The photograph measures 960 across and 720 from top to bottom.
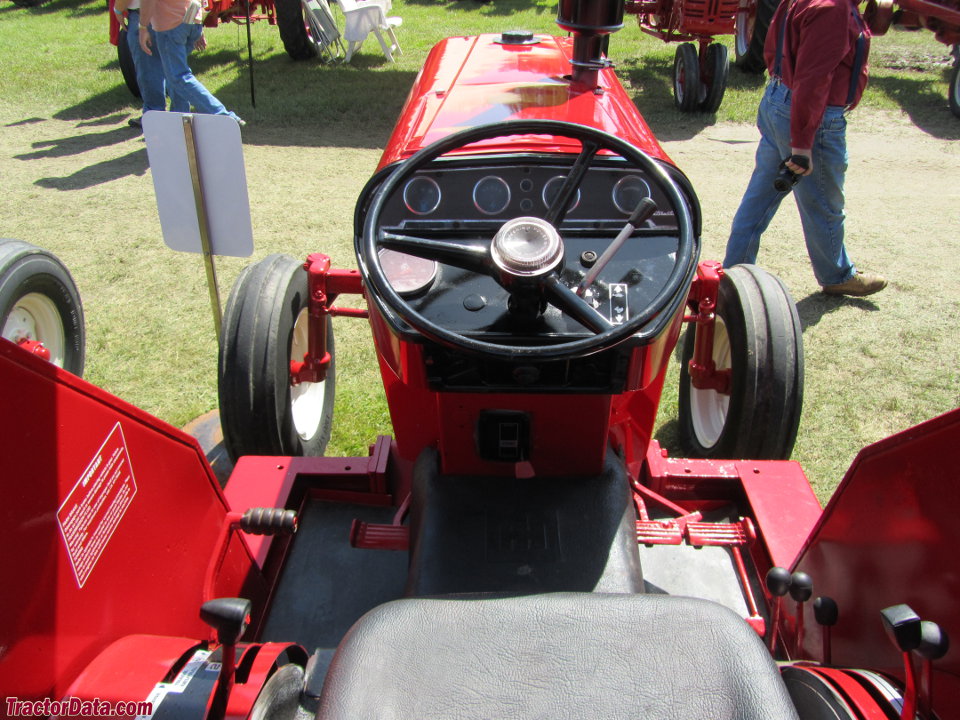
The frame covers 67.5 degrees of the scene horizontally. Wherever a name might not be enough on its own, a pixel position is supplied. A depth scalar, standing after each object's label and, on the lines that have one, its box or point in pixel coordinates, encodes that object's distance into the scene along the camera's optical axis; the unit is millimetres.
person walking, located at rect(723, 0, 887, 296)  3184
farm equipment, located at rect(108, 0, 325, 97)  7684
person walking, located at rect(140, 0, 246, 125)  5527
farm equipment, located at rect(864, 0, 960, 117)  6652
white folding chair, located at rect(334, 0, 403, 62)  8234
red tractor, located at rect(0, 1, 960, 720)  1119
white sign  2393
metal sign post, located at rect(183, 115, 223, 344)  2400
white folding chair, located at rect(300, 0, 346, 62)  8523
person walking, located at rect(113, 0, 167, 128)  5961
